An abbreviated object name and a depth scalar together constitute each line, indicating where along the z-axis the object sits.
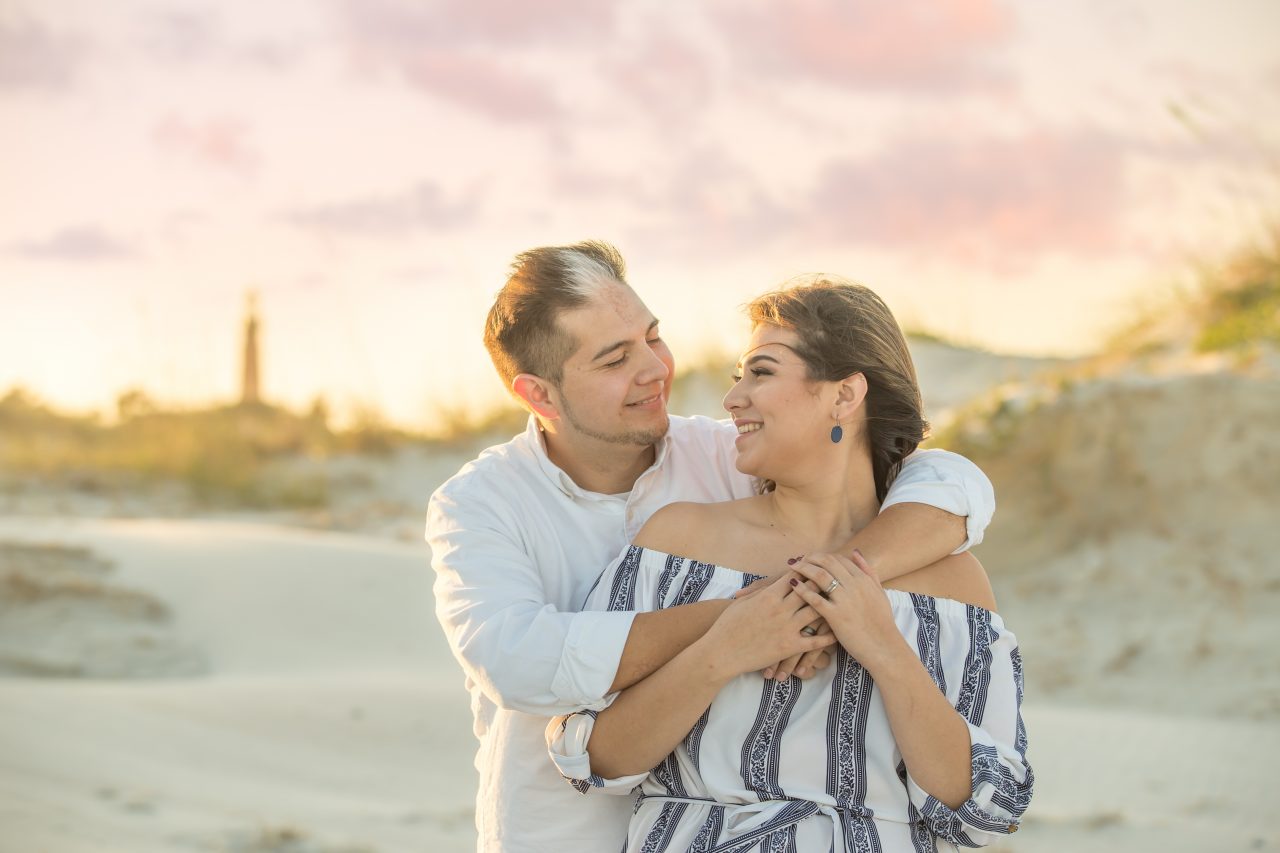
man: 2.86
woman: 2.79
